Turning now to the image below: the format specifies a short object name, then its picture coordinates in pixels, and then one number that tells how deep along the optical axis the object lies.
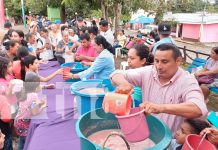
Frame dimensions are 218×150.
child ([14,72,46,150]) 1.85
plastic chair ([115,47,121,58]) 7.06
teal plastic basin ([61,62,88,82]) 2.32
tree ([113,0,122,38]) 5.84
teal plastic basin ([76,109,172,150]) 0.91
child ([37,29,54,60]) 3.97
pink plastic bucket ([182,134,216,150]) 0.91
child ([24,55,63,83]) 2.19
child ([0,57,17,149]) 1.74
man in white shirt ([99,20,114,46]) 3.66
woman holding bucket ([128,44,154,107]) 1.79
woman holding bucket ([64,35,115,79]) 2.09
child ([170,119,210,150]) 1.12
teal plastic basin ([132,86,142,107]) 1.49
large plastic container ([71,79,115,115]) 1.40
